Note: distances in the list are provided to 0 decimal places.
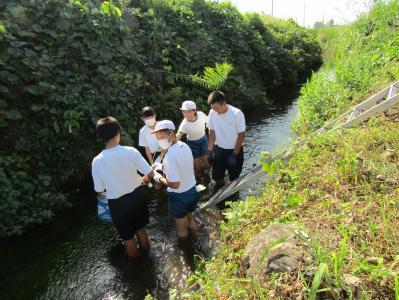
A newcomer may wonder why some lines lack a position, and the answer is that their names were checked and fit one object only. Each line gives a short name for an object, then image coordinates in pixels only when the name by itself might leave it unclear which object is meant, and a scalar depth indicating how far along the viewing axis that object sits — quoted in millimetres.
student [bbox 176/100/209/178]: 5565
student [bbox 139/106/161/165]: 5168
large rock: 2303
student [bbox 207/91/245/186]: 5156
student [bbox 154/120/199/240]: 3846
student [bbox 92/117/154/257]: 3688
